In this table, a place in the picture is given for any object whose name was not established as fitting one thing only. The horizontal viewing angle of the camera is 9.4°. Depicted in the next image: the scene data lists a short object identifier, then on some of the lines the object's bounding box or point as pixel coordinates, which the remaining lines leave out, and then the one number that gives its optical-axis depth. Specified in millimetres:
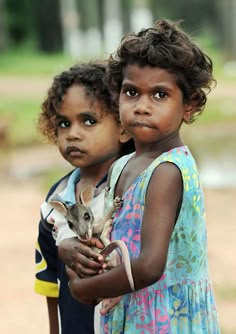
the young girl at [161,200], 3511
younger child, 4393
